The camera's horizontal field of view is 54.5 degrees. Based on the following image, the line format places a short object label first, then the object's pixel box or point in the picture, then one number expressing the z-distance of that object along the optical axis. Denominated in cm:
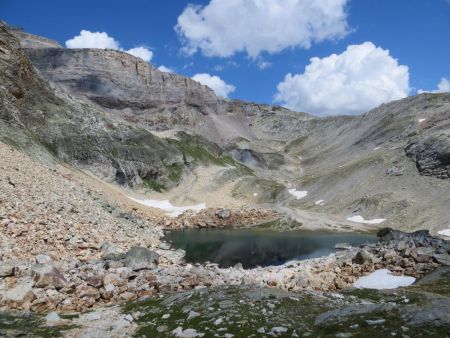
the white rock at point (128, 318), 1890
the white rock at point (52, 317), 1917
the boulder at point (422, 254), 3098
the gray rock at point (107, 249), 3693
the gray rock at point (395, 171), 10588
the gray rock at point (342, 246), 6099
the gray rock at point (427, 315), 1481
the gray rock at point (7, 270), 2489
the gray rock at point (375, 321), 1512
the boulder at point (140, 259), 2931
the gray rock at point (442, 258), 3017
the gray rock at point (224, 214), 9475
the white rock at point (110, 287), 2384
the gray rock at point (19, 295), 2170
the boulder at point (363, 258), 3377
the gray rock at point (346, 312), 1591
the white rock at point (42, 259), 2894
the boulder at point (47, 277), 2353
